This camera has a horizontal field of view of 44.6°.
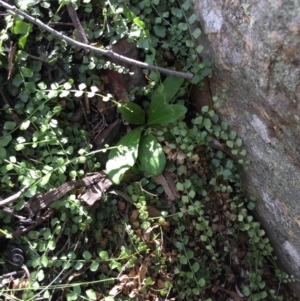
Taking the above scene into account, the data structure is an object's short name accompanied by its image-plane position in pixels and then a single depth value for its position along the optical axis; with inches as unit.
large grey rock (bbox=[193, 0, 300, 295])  16.4
